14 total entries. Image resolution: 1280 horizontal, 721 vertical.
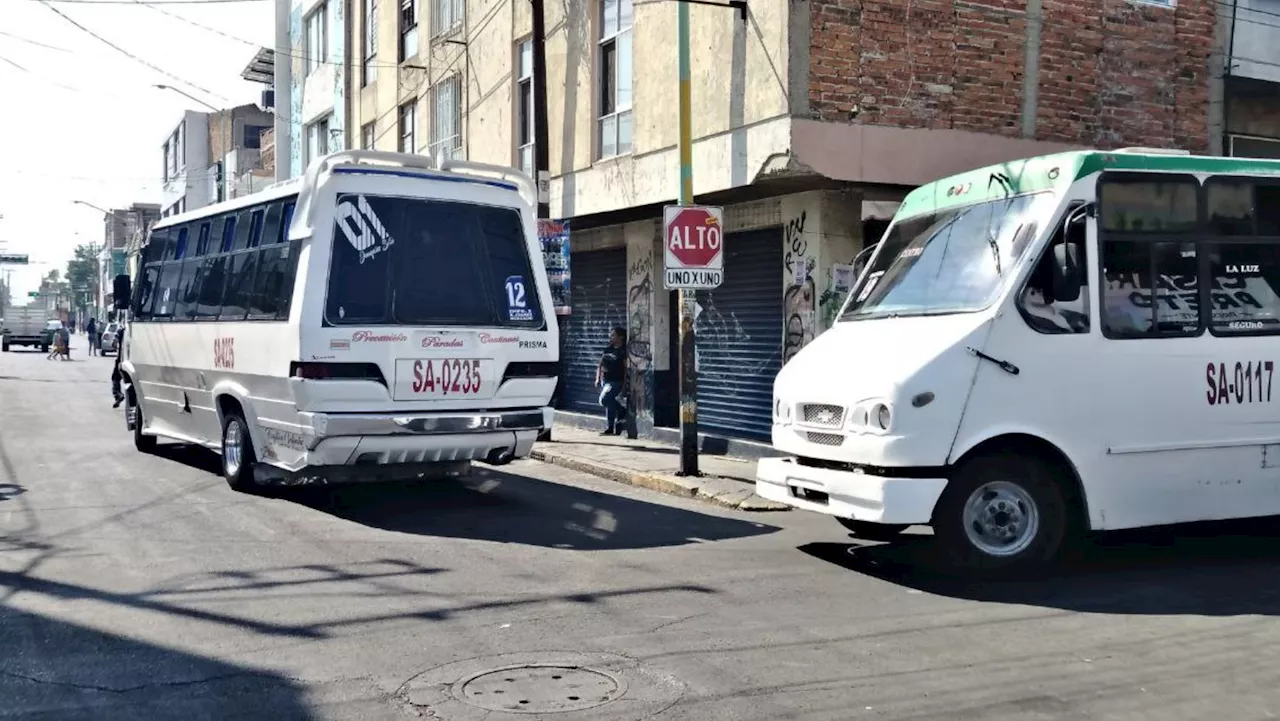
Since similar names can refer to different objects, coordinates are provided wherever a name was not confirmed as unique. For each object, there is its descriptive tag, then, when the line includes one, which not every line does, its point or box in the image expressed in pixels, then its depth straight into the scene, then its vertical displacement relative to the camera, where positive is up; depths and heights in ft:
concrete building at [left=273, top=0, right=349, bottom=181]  97.76 +23.07
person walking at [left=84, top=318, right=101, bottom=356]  183.27 -0.77
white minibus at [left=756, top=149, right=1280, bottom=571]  22.80 -0.81
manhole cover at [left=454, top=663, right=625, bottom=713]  15.29 -5.00
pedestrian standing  52.80 -1.93
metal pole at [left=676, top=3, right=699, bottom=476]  38.73 +0.14
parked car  148.77 -0.95
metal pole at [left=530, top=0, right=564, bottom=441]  50.98 +10.08
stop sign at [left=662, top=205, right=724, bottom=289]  38.06 +2.95
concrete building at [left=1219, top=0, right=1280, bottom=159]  47.98 +11.10
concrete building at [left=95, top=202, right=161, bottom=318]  268.21 +25.31
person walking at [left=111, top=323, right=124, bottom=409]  67.26 -3.37
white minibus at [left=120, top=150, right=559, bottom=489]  30.17 +0.18
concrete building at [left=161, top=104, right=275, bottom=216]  184.96 +32.27
